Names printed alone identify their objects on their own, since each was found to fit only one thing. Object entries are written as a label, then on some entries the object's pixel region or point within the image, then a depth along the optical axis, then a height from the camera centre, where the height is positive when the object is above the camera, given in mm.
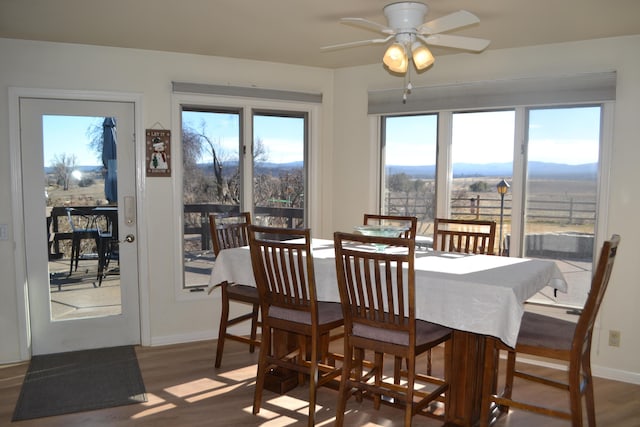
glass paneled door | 3789 -322
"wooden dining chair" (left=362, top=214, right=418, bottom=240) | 3643 -324
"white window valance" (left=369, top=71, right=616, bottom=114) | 3486 +692
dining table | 2326 -548
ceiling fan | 2686 +795
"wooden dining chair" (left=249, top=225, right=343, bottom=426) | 2727 -693
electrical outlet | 3541 -1072
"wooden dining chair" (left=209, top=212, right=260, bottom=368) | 3539 -762
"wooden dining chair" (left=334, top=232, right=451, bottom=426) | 2395 -666
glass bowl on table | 3188 -301
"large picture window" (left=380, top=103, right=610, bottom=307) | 3688 +77
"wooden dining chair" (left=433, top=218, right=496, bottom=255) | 3391 -356
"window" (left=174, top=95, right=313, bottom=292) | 4254 +144
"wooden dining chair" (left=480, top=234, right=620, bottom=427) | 2316 -787
